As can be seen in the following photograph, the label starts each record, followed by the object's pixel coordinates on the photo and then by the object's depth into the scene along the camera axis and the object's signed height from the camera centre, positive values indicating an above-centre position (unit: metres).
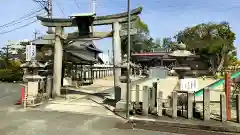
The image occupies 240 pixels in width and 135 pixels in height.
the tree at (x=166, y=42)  75.94 +8.95
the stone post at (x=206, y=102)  8.89 -1.37
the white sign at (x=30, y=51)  15.04 +1.17
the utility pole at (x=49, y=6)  28.80 +7.91
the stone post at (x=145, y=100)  9.86 -1.40
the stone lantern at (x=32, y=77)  13.04 -0.55
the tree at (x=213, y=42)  35.96 +4.32
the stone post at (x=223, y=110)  8.62 -1.61
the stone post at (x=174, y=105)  9.34 -1.54
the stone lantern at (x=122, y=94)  10.75 -1.26
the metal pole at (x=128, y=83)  9.59 -0.69
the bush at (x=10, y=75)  30.83 -1.02
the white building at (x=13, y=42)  85.09 +10.94
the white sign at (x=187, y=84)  10.12 -0.72
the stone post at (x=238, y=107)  8.46 -1.48
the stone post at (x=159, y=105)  9.71 -1.61
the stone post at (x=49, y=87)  14.81 -1.27
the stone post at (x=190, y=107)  9.17 -1.59
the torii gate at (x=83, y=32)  13.34 +2.25
